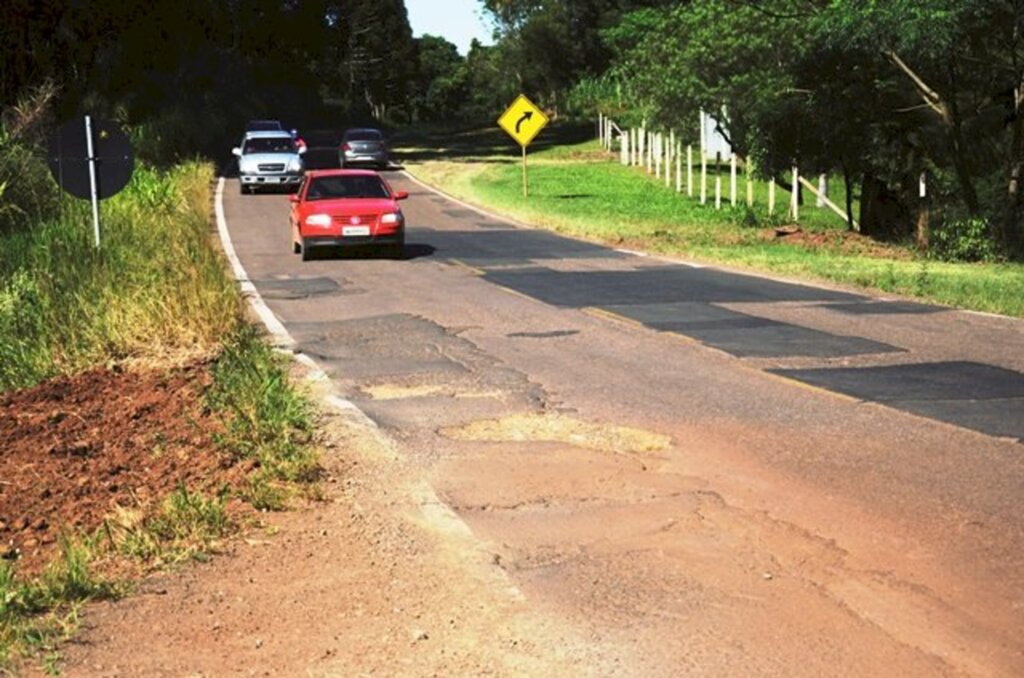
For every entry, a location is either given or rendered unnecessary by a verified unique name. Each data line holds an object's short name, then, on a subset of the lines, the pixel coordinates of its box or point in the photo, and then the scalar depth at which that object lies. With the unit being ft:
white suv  144.36
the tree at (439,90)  552.29
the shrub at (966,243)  88.17
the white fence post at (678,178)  150.89
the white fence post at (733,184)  133.08
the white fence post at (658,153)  171.69
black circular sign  53.21
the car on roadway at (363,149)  186.80
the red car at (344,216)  80.43
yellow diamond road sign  135.36
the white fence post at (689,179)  146.92
